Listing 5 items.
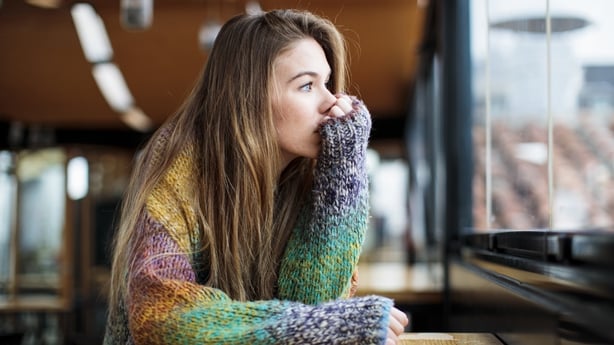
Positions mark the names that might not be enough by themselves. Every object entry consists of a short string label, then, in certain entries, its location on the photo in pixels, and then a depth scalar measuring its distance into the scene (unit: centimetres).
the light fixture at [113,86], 1080
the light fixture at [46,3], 810
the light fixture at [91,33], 873
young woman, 132
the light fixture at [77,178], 1064
